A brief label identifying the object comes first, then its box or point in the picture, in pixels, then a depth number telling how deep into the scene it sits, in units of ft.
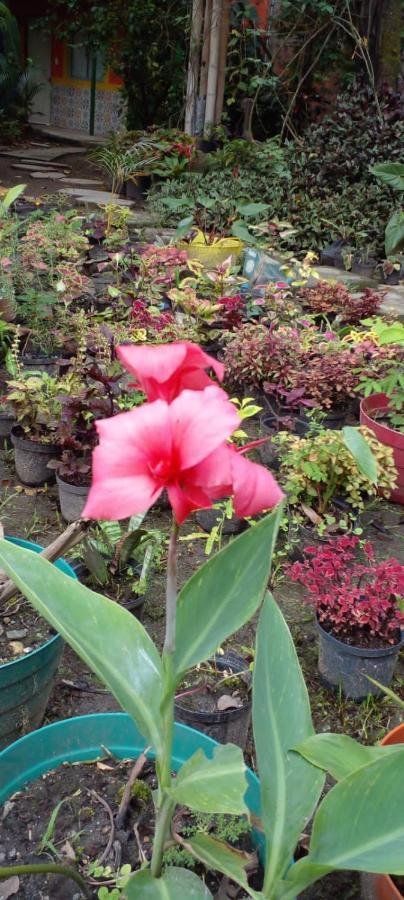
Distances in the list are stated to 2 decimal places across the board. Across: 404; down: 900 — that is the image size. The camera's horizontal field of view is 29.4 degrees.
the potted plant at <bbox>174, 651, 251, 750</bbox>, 6.43
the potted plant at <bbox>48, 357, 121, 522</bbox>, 10.15
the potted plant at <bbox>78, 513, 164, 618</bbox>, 8.00
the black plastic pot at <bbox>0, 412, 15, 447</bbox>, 12.15
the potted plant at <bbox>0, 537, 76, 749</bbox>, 6.02
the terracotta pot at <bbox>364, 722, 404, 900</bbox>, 4.84
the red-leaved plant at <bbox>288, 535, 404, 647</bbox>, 7.48
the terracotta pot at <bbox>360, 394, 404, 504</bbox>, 11.16
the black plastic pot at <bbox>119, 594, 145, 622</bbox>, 8.10
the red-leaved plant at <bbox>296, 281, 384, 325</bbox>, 15.72
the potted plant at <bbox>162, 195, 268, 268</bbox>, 19.77
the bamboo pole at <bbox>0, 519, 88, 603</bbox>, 5.12
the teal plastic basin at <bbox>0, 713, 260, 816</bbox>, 5.22
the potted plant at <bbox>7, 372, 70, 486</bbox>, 11.02
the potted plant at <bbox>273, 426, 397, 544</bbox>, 9.66
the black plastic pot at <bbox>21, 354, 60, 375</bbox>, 13.88
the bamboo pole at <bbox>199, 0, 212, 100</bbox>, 29.50
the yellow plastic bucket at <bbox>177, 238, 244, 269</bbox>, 19.72
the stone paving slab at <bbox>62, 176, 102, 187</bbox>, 31.96
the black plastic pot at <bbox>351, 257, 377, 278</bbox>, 23.04
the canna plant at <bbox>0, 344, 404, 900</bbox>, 2.61
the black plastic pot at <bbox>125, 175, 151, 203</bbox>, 28.50
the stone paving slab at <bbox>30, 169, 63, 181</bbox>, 32.78
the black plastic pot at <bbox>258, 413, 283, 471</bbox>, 12.19
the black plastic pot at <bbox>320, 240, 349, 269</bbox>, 23.67
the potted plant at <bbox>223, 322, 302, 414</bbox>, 12.46
